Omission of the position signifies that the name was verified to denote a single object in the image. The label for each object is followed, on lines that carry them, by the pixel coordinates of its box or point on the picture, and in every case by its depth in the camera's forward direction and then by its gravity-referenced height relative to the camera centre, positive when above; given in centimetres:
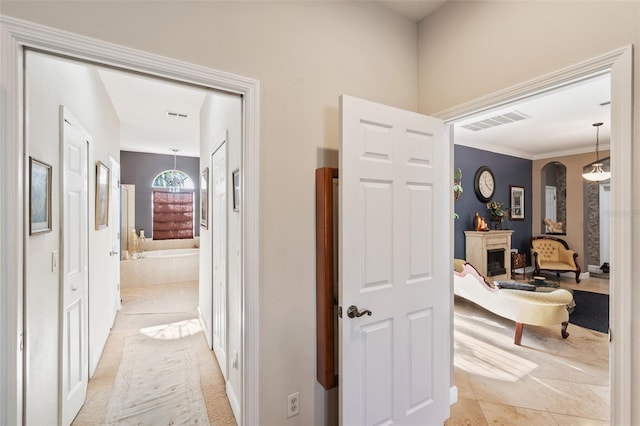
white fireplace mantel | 545 -66
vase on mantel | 586 -21
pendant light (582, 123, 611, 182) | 464 +59
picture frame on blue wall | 658 +22
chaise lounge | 297 -98
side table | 638 -112
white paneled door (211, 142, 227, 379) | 255 -36
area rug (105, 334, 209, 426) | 208 -143
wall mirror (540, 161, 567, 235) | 686 +32
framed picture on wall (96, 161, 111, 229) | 280 +19
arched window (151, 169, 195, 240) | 710 +18
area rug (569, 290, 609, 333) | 368 -142
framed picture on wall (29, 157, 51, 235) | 140 +8
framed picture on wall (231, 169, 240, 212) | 213 +17
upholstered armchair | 603 -95
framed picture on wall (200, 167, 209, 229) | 350 +17
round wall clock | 584 +56
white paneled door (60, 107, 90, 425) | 185 -39
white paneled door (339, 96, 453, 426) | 148 -31
